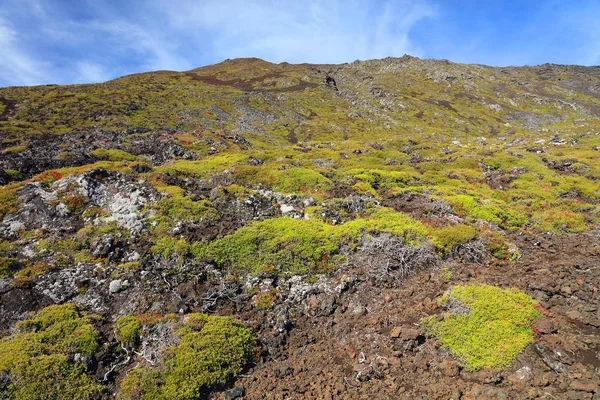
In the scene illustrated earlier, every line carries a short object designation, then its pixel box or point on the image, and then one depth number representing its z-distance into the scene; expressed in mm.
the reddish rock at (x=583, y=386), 7758
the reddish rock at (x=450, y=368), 9438
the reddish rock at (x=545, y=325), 10094
